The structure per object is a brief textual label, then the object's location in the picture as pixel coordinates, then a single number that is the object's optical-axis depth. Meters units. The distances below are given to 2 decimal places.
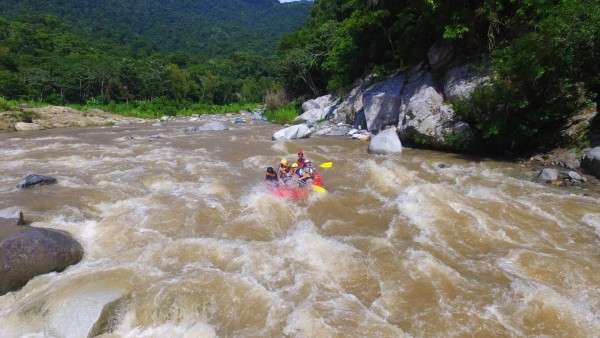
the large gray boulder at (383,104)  15.48
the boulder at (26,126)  21.55
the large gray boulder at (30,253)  4.41
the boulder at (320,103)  24.07
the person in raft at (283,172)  8.56
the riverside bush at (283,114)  24.08
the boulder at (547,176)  8.41
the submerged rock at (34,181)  8.18
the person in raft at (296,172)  8.61
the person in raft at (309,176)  8.42
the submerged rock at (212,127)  21.82
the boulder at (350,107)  18.62
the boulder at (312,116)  21.34
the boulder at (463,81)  11.81
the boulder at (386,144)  12.37
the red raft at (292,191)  7.79
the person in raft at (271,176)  8.72
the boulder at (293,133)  16.39
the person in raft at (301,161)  9.06
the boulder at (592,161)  8.38
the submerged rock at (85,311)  3.72
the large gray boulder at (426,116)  12.07
